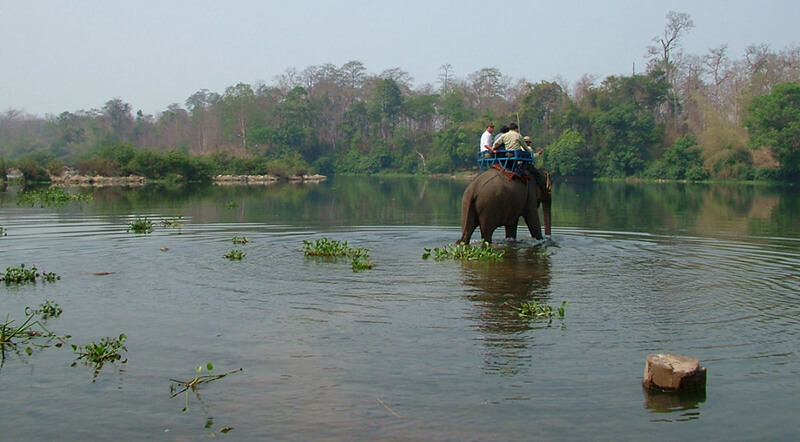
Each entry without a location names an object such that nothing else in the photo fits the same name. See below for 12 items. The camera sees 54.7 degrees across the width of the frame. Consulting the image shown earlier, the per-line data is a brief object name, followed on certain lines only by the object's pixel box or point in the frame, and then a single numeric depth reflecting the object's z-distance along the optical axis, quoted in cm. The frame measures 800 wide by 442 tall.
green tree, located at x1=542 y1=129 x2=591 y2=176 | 7812
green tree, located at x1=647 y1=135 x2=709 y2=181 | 7044
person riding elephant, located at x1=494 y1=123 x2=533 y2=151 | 1700
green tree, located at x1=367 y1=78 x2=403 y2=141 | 10575
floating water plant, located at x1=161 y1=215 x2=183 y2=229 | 2317
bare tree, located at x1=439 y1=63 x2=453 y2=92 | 12139
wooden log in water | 754
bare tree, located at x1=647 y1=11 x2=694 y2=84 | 8762
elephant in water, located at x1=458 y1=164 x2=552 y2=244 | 1672
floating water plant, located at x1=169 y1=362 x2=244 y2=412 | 766
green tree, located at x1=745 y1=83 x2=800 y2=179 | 5919
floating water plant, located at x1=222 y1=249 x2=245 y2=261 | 1588
